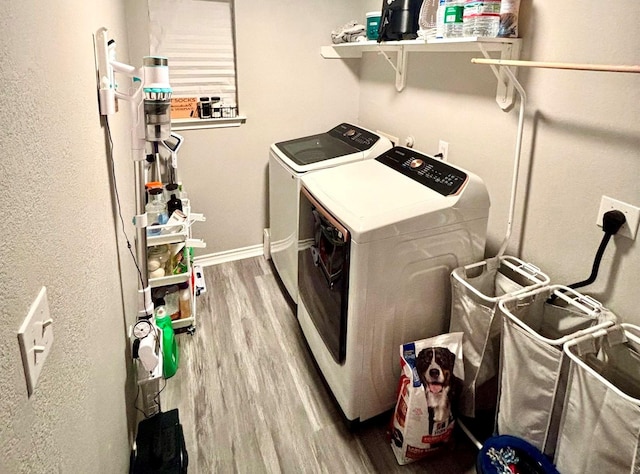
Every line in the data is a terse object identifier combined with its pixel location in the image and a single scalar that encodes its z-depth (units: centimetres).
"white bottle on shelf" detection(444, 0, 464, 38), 175
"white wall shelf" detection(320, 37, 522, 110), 173
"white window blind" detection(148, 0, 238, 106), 256
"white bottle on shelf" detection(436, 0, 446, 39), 183
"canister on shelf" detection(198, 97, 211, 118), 275
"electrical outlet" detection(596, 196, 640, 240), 139
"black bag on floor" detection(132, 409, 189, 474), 145
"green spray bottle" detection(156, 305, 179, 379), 204
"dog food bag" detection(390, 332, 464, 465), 158
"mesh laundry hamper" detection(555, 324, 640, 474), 111
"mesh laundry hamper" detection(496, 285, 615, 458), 133
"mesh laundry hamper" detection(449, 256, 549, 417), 158
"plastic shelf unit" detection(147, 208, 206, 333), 218
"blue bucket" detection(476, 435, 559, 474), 137
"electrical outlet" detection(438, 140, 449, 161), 227
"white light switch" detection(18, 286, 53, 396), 59
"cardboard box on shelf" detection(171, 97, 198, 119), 273
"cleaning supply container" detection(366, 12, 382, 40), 243
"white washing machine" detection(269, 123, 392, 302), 236
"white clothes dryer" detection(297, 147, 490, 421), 159
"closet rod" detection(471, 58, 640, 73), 117
